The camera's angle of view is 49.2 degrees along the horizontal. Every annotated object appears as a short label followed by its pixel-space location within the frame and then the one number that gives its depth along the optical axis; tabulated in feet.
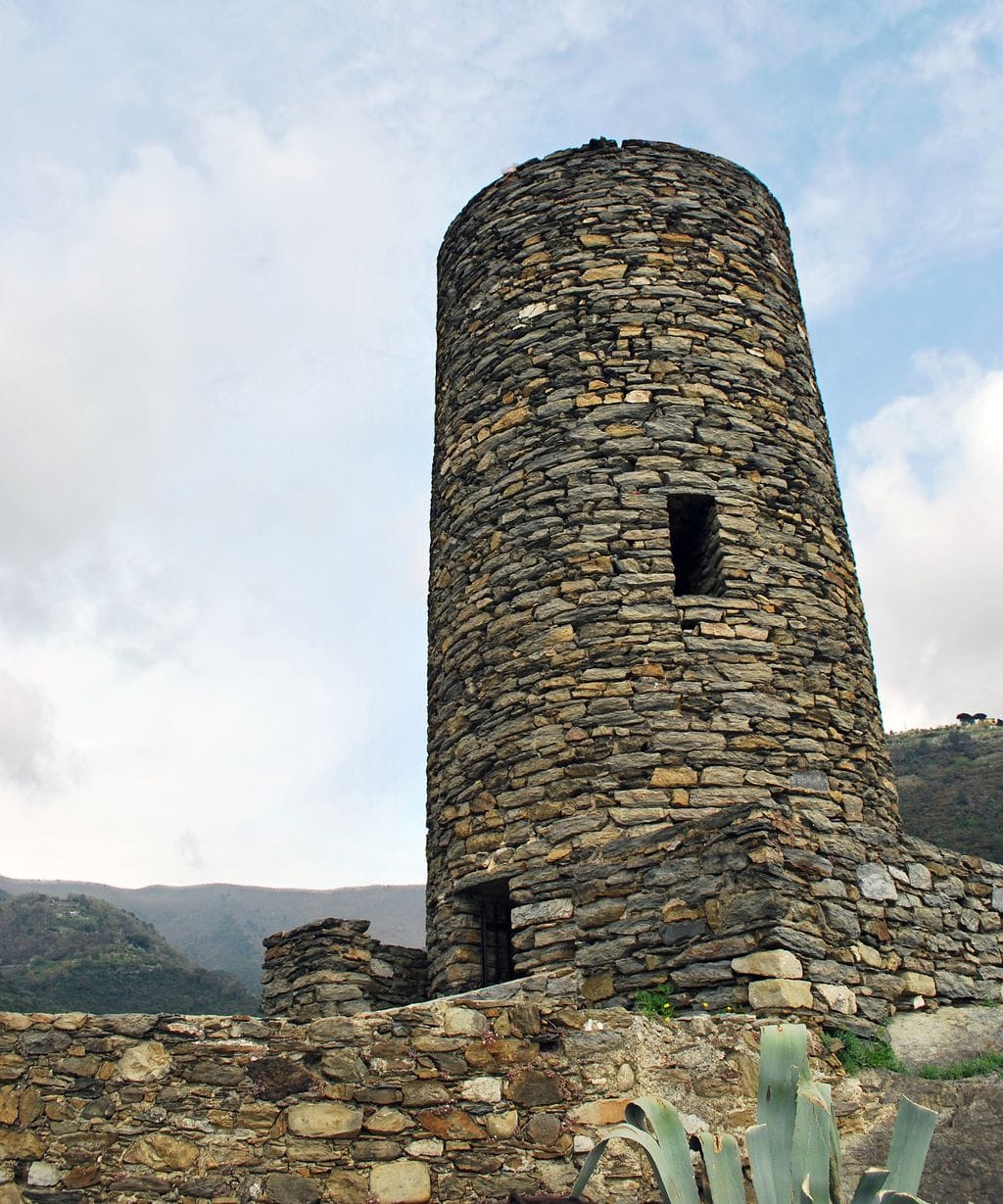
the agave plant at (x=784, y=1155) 11.13
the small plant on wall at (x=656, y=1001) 16.37
